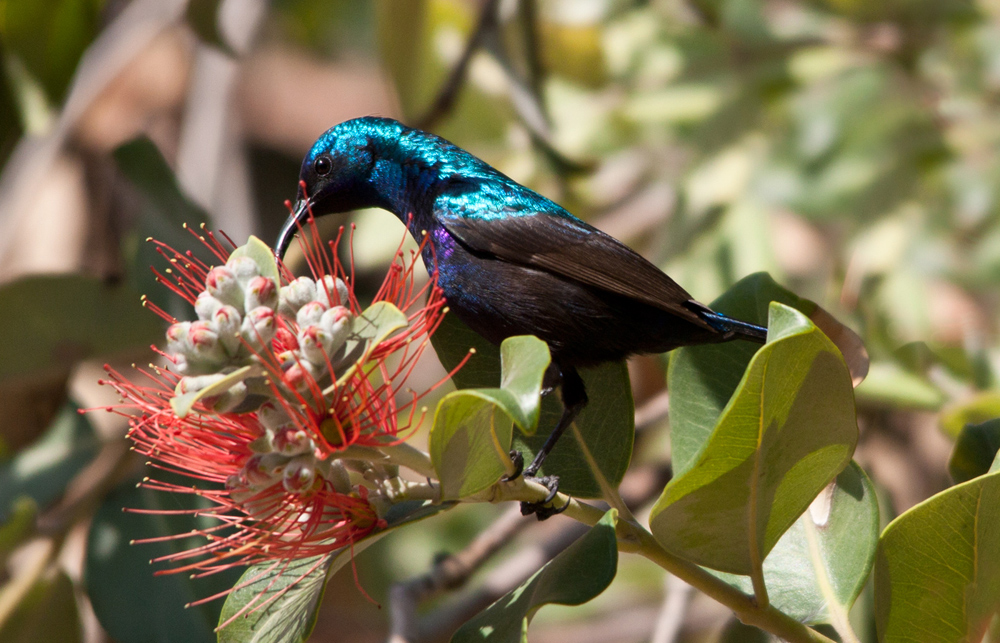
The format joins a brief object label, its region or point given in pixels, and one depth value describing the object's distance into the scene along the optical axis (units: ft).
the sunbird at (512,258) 12.62
